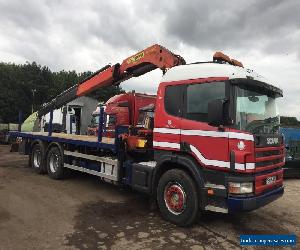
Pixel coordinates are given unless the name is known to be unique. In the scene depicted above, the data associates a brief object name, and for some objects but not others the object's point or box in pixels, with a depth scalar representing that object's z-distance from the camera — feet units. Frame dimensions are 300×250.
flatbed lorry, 14.16
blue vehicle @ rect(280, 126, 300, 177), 29.33
